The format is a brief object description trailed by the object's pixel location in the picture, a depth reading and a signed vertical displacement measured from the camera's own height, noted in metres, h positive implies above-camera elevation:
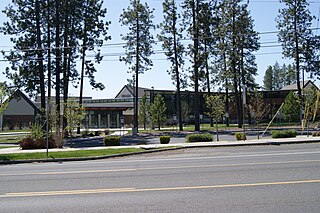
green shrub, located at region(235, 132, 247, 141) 24.48 -1.14
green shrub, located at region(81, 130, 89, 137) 37.04 -1.14
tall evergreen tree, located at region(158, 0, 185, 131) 41.97 +10.27
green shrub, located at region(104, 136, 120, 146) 24.03 -1.31
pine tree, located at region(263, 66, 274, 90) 131.12 +15.95
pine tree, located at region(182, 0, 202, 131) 39.31 +10.03
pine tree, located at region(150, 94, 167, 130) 46.72 +1.41
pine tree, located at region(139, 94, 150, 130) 53.25 +1.72
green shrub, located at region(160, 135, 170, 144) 24.06 -1.29
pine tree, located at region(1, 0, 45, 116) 33.66 +8.01
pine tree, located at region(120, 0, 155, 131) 41.69 +10.80
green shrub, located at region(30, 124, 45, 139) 24.80 -0.65
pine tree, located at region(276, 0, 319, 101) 45.76 +11.70
